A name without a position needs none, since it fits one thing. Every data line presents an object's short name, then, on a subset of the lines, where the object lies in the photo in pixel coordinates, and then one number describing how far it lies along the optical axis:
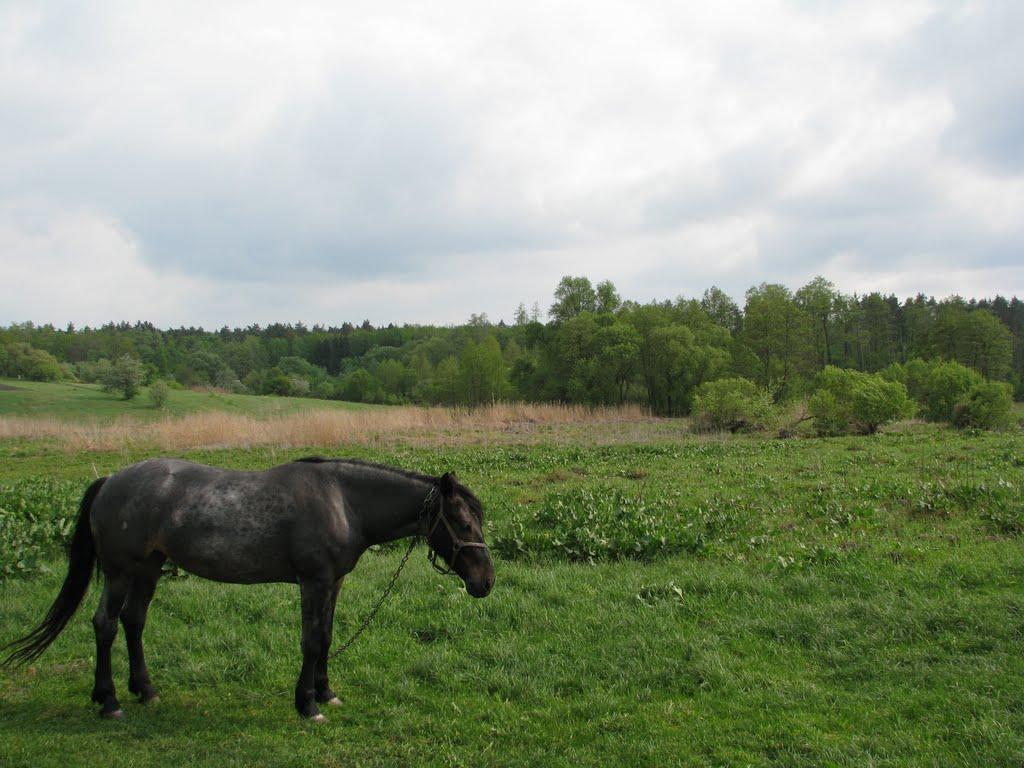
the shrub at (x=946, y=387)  28.62
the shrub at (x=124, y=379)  49.62
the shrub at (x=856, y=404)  24.77
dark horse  4.59
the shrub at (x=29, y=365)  63.81
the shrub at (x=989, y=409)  24.11
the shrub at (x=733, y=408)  28.89
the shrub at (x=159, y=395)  47.38
